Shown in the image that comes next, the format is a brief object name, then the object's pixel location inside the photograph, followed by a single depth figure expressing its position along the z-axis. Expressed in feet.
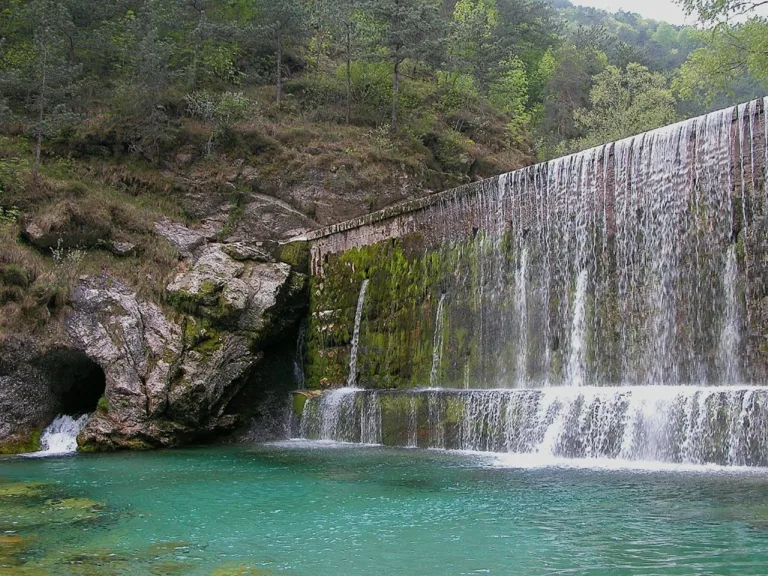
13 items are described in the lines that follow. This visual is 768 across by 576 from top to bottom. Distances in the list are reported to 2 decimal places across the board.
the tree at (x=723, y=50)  64.90
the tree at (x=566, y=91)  133.39
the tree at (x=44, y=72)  71.20
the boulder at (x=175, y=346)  52.85
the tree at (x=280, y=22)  93.61
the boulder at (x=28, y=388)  53.01
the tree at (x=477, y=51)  108.58
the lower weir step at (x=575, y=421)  31.55
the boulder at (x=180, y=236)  70.64
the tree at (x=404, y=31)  91.59
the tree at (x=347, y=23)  96.78
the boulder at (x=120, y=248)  63.57
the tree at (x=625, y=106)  108.58
